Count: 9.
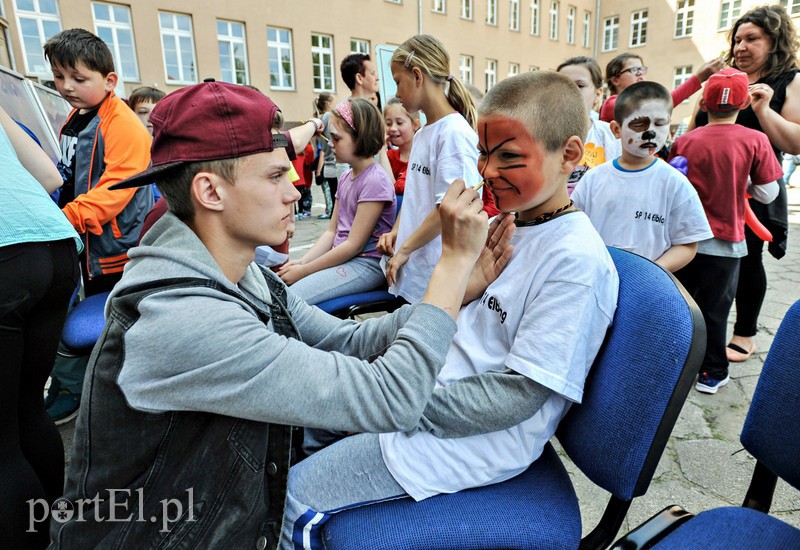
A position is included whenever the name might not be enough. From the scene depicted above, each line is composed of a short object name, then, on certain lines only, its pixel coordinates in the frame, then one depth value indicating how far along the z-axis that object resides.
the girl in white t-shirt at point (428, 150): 2.01
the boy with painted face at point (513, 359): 1.01
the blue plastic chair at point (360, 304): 2.41
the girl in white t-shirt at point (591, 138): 2.78
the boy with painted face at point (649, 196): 1.99
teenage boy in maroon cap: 0.82
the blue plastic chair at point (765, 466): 0.96
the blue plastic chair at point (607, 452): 0.93
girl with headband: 2.62
